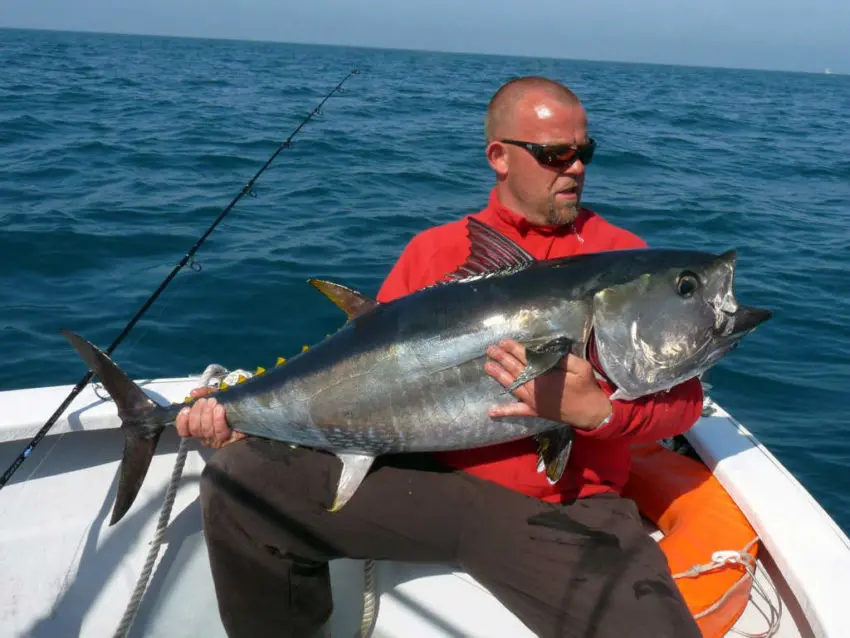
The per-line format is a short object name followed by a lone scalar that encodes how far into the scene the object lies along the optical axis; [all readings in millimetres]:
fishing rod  2706
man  2318
